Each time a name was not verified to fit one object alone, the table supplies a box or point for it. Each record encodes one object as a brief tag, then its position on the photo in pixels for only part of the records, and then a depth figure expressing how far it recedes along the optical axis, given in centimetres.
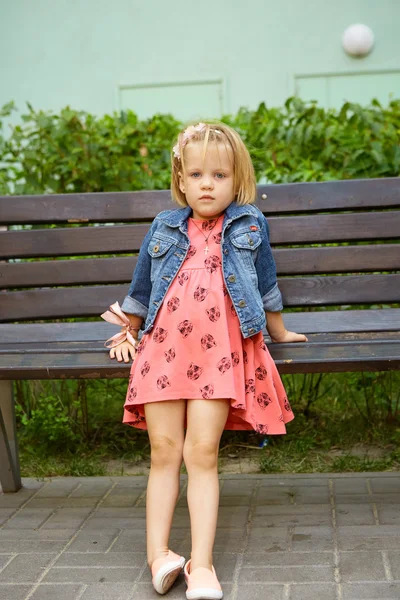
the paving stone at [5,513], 352
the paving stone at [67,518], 341
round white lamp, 665
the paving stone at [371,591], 266
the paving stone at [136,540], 314
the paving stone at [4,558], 307
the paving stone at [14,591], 281
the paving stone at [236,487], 369
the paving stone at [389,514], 327
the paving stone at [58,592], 278
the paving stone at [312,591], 268
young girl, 283
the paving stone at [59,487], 376
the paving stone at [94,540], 316
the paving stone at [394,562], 281
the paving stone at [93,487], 374
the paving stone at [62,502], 363
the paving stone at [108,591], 276
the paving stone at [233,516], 333
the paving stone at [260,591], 271
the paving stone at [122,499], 362
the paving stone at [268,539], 308
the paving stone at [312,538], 307
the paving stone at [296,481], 375
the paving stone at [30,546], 317
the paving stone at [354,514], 329
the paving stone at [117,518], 338
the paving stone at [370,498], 349
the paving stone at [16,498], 368
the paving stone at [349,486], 362
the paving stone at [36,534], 329
